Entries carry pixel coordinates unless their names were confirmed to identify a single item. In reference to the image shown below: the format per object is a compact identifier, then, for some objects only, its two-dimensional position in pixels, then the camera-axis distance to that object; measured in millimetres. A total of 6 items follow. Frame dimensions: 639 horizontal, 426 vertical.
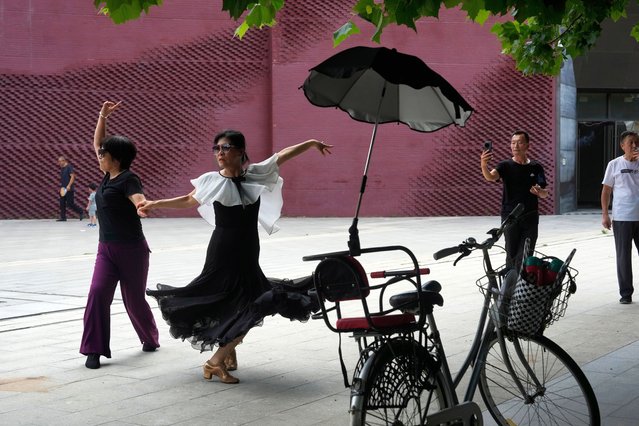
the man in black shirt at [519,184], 9891
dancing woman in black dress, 6582
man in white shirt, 10484
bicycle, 4199
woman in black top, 7516
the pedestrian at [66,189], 26094
